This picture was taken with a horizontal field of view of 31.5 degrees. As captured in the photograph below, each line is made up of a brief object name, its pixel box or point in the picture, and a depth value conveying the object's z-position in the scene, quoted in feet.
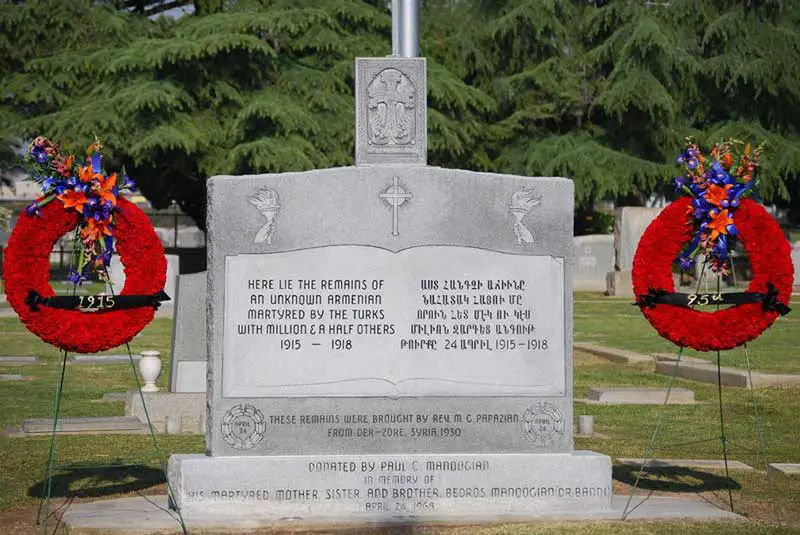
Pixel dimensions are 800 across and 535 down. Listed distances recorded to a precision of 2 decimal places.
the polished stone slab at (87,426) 43.37
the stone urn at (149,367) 48.01
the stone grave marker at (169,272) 103.14
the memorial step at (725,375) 54.75
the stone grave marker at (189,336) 45.96
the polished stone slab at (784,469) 35.70
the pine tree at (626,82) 138.72
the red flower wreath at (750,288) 30.94
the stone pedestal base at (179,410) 44.34
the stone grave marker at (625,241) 120.78
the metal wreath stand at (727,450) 30.39
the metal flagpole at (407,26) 38.11
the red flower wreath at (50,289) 29.81
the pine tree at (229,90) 126.41
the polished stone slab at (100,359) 67.67
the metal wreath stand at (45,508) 28.19
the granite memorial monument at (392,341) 29.71
